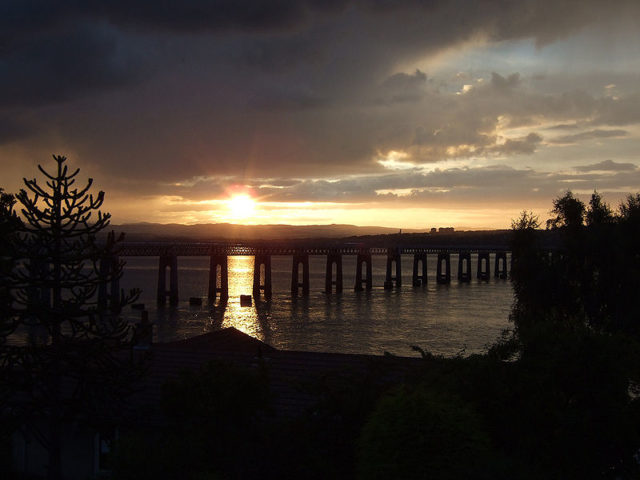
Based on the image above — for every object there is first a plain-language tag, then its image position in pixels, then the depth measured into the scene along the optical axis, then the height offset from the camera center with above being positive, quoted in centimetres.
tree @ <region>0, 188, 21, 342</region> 1414 -80
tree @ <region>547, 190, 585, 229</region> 3274 +160
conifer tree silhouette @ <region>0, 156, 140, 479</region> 1436 -246
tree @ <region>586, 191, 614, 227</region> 3244 +156
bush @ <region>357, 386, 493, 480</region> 934 -291
